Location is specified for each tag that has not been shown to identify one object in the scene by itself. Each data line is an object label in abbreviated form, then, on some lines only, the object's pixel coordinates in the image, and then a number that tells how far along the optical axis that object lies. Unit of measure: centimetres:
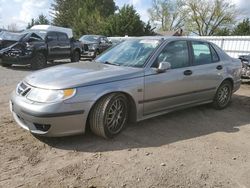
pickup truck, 821
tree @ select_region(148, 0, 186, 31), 3504
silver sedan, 268
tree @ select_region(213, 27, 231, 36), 2937
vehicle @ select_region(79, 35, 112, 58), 1220
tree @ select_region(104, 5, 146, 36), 2277
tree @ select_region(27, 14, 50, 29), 3664
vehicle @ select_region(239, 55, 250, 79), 694
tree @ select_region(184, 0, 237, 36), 3119
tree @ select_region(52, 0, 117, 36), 2736
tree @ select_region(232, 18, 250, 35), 2576
